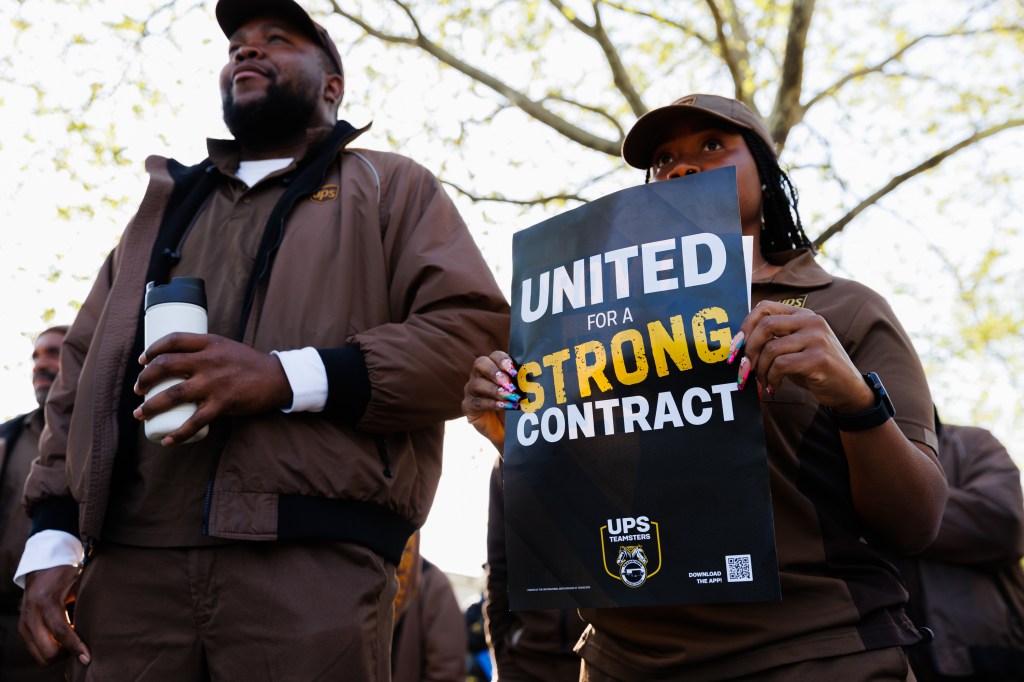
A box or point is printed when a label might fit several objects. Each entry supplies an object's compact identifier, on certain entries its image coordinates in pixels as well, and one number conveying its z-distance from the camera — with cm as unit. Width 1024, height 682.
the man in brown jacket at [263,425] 232
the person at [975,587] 372
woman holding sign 181
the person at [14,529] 455
